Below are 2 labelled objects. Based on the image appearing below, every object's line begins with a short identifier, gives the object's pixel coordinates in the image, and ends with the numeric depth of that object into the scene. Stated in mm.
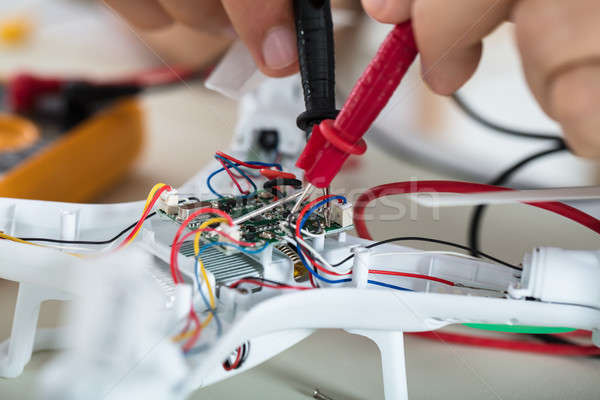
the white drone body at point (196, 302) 300
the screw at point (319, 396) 349
